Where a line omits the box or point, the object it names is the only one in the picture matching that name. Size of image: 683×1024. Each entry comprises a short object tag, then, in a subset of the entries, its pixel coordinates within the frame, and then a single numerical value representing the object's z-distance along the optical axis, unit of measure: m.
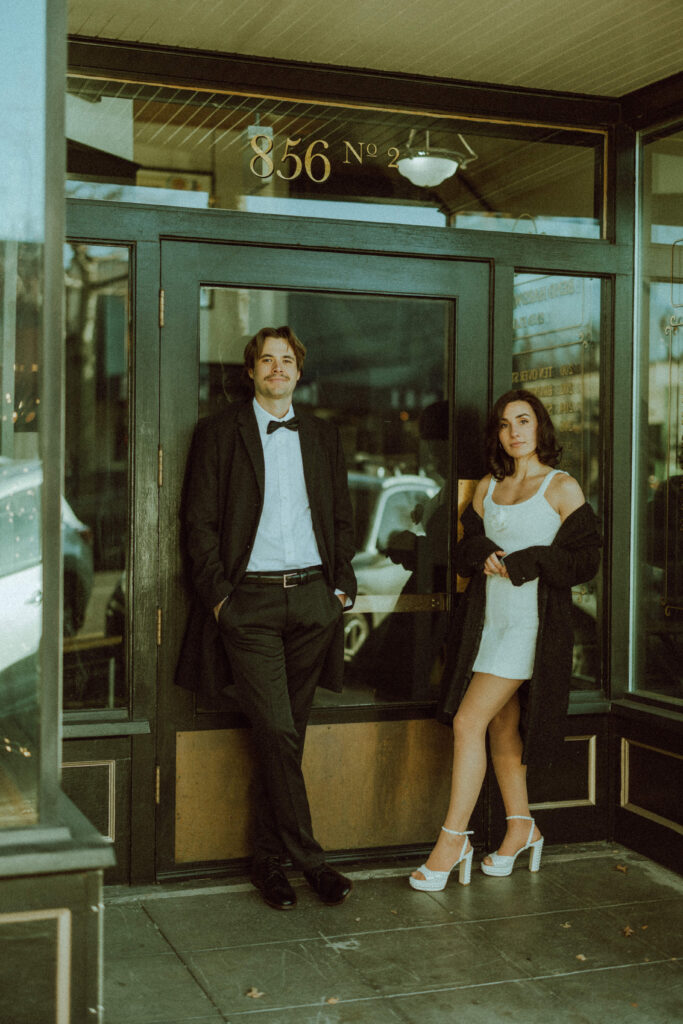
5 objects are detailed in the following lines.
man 4.23
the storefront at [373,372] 4.43
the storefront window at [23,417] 2.63
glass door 4.48
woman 4.38
